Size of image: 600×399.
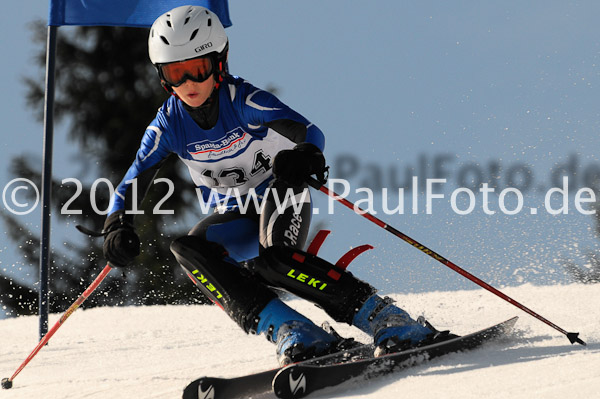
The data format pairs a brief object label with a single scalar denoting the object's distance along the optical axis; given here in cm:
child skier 611
